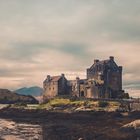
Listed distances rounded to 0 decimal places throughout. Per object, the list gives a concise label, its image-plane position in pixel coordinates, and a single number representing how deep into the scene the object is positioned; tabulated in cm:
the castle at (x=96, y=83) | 12412
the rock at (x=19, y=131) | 5370
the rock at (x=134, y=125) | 6030
